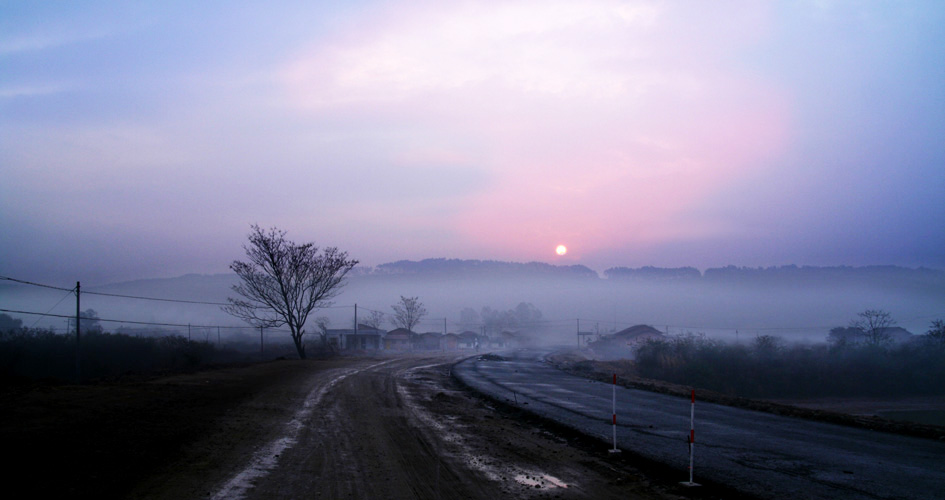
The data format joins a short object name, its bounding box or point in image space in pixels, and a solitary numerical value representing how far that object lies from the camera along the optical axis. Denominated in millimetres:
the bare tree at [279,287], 42094
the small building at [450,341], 106781
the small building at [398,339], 98062
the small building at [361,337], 89462
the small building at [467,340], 113500
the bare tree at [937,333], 45584
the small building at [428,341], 100100
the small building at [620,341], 81312
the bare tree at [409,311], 92625
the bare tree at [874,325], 53650
